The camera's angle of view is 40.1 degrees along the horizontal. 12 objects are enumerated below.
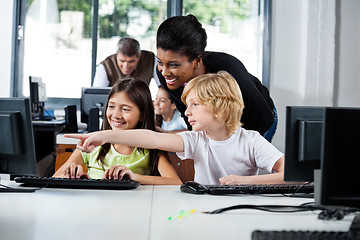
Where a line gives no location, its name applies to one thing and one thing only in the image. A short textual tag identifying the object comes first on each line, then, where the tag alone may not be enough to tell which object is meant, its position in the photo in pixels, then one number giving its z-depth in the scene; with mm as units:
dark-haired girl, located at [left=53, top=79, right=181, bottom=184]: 2113
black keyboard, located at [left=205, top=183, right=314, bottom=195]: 1648
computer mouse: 1644
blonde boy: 2039
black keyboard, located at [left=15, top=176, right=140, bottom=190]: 1664
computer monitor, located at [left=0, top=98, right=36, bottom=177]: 1517
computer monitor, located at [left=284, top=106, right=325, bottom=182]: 1492
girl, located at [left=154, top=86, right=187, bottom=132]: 4000
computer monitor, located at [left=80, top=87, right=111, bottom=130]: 3965
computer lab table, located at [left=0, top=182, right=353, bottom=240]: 1098
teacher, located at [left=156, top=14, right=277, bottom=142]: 2256
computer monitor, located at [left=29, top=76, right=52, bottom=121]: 4250
